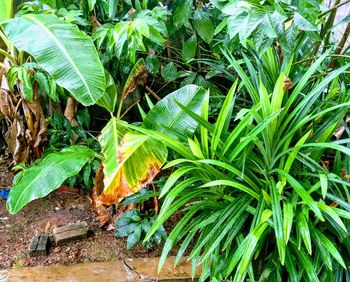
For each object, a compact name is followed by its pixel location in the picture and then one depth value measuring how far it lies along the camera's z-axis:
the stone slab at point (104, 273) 1.74
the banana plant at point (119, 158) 1.58
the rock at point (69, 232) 1.96
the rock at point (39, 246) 1.87
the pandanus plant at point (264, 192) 1.50
